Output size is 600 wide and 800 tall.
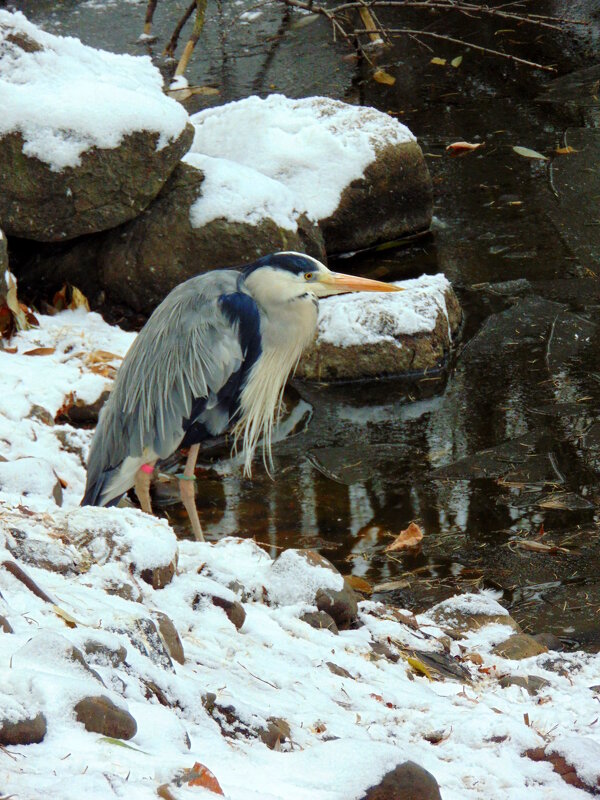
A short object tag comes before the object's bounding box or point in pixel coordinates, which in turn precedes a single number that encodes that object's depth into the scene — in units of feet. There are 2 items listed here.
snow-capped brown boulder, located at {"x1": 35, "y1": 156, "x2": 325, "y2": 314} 41.86
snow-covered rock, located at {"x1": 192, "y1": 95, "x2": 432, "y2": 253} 47.70
